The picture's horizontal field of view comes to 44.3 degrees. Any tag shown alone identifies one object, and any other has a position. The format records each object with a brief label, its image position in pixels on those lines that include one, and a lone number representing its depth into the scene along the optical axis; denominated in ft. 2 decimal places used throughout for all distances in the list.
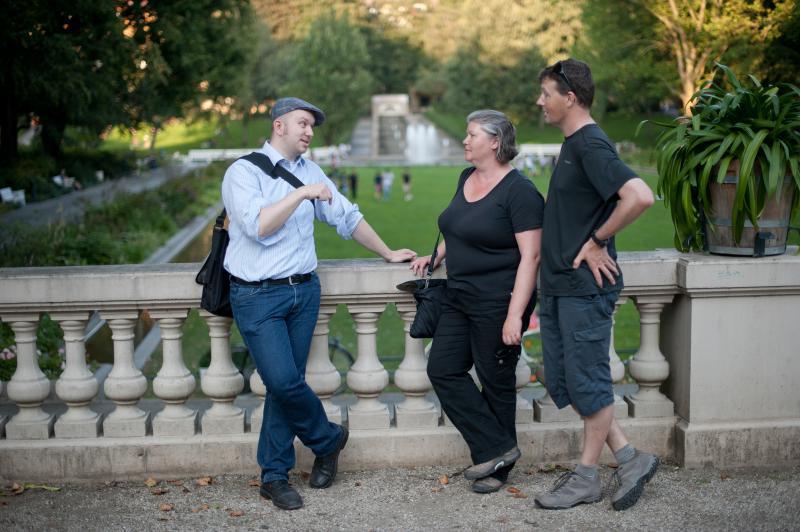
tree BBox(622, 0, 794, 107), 121.70
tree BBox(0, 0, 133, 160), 64.07
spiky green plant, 15.57
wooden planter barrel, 16.08
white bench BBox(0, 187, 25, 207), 99.81
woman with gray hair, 14.71
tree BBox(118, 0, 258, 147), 91.50
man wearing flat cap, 14.79
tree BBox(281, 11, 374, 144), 262.06
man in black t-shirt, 13.74
